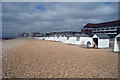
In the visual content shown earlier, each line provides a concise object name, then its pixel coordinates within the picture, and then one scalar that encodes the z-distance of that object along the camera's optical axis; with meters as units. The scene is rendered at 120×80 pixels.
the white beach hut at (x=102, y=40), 17.17
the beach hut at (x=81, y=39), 25.59
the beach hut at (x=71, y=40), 28.63
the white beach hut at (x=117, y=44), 12.40
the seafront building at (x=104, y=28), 54.36
